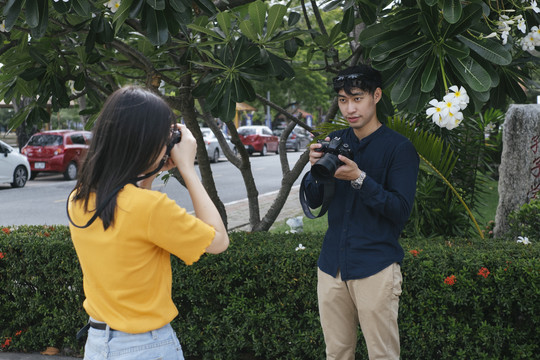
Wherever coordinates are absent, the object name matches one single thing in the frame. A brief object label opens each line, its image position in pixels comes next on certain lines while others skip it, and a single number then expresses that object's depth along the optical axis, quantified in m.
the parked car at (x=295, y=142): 31.27
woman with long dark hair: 1.61
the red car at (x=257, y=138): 27.75
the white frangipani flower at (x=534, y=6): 2.59
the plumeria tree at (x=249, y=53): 2.38
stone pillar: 5.71
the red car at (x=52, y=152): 16.94
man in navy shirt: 2.41
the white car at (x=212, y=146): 23.58
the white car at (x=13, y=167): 14.70
